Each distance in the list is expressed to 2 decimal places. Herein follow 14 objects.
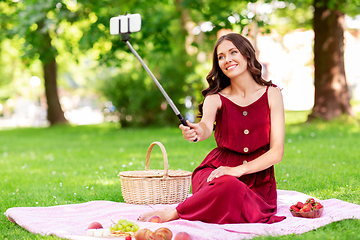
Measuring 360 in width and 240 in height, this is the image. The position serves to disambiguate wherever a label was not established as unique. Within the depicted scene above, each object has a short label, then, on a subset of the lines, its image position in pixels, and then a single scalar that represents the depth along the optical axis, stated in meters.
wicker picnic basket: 4.54
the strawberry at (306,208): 3.66
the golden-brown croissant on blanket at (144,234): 3.02
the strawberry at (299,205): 3.76
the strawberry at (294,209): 3.75
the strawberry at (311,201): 3.72
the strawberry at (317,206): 3.68
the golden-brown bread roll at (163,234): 3.01
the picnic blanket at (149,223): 3.26
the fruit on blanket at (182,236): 3.03
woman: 3.47
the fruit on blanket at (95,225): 3.41
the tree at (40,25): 10.29
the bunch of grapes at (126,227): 3.27
